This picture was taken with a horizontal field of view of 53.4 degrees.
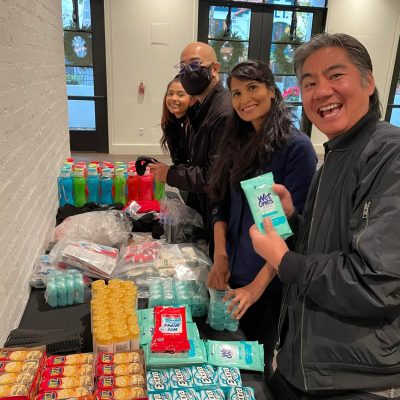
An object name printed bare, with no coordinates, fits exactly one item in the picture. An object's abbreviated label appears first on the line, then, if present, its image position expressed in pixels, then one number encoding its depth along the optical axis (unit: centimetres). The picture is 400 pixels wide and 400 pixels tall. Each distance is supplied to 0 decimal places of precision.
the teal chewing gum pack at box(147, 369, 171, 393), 119
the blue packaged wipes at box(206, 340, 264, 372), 134
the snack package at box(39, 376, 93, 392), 107
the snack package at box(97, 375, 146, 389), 109
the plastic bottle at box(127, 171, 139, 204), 309
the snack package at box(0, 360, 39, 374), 109
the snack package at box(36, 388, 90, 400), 103
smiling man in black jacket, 90
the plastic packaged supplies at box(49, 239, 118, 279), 190
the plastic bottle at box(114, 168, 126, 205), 305
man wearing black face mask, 212
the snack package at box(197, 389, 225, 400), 117
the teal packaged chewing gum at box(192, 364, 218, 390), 121
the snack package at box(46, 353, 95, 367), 117
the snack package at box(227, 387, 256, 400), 119
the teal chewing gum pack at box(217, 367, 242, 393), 123
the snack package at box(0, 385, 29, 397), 100
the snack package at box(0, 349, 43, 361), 114
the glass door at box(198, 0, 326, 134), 678
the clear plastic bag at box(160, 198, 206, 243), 235
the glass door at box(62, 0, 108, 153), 639
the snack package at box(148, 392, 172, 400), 116
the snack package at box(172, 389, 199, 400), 116
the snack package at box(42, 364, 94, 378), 112
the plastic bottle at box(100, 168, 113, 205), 303
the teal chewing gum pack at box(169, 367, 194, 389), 121
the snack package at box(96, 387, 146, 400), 105
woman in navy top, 153
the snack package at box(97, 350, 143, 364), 118
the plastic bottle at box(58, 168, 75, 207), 292
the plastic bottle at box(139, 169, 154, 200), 310
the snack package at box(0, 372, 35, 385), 105
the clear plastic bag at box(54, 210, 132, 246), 228
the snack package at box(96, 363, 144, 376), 113
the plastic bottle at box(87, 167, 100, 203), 301
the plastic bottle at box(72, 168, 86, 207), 296
